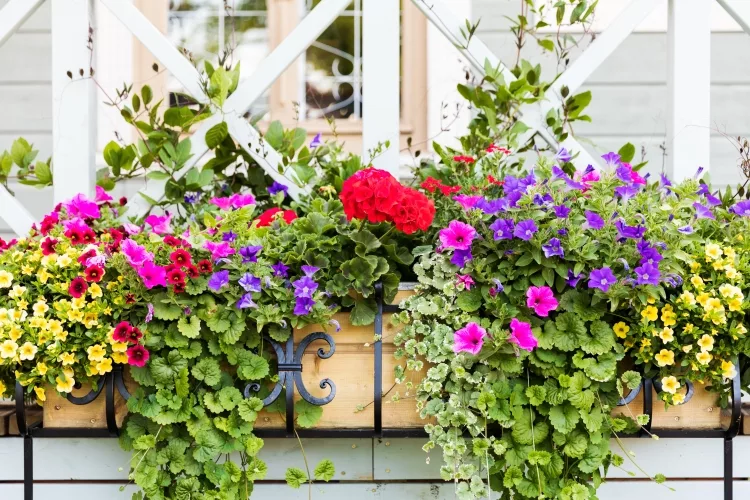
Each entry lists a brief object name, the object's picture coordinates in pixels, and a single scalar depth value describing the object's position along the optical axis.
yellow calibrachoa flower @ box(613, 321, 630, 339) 3.66
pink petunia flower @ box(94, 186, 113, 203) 3.93
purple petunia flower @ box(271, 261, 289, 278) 3.70
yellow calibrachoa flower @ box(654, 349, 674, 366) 3.64
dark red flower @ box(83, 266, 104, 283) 3.66
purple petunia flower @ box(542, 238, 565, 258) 3.63
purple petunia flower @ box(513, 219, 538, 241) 3.64
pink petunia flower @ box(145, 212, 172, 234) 3.86
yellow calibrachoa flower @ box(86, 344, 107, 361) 3.64
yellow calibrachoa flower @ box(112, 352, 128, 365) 3.65
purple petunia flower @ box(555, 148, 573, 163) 3.82
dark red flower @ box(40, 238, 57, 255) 3.71
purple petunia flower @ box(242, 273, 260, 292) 3.65
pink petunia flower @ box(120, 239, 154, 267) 3.66
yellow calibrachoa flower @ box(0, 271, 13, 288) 3.69
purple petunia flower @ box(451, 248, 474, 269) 3.69
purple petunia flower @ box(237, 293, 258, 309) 3.64
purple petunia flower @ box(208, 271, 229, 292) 3.66
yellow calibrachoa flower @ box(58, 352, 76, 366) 3.64
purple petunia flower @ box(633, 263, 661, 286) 3.61
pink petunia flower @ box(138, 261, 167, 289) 3.64
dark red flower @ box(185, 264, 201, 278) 3.66
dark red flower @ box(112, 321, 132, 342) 3.64
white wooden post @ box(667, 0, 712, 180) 3.92
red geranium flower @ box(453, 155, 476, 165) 3.92
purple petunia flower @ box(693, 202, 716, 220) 3.71
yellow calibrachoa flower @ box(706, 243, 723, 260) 3.67
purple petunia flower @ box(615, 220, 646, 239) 3.66
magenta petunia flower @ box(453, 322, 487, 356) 3.63
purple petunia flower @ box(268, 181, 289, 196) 4.04
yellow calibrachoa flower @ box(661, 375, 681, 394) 3.65
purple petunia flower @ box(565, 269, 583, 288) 3.65
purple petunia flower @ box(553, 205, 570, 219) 3.67
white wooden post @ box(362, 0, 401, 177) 3.89
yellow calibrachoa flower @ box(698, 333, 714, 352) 3.64
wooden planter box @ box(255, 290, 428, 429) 3.71
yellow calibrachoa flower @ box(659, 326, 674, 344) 3.64
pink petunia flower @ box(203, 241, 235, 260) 3.69
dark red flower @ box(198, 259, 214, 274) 3.67
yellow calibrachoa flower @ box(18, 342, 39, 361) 3.63
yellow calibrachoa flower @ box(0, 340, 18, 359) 3.63
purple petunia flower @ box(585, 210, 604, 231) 3.67
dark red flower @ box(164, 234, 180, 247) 3.69
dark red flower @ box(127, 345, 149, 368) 3.65
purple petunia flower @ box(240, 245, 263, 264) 3.69
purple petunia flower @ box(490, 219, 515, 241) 3.66
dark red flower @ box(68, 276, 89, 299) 3.66
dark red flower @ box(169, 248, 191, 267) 3.67
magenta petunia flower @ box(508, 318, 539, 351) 3.62
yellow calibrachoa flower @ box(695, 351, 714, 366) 3.63
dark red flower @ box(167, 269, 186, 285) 3.64
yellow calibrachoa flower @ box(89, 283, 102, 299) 3.66
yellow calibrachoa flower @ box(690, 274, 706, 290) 3.66
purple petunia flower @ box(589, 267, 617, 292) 3.62
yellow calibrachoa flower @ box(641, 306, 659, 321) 3.64
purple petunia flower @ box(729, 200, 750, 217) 3.76
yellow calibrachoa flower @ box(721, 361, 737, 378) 3.65
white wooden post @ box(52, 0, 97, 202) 3.90
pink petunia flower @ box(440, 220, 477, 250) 3.67
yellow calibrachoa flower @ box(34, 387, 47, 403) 3.67
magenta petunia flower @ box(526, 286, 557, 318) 3.64
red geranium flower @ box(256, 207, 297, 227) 3.88
